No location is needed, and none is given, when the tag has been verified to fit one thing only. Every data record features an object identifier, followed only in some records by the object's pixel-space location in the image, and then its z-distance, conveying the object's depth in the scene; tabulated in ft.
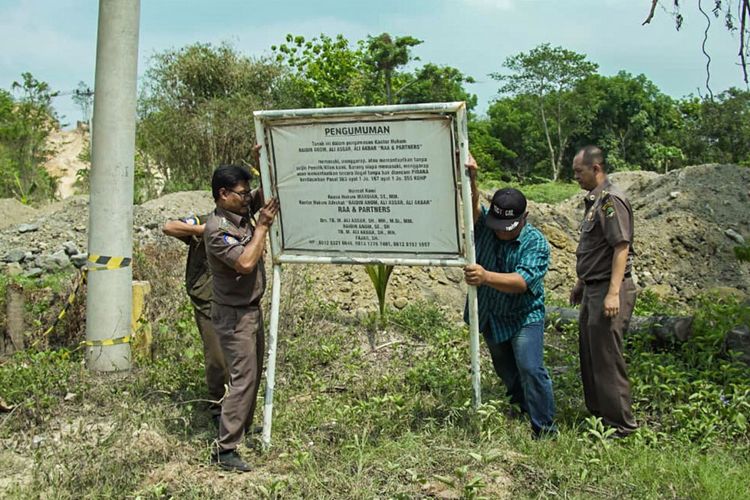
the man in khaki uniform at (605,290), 15.17
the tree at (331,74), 95.55
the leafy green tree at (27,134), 90.89
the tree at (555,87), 122.83
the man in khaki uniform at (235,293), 14.35
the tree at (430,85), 107.04
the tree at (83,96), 118.21
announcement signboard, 14.39
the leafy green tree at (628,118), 119.96
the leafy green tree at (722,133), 106.93
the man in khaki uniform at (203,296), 16.42
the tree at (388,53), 93.09
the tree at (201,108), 77.87
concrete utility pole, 19.06
